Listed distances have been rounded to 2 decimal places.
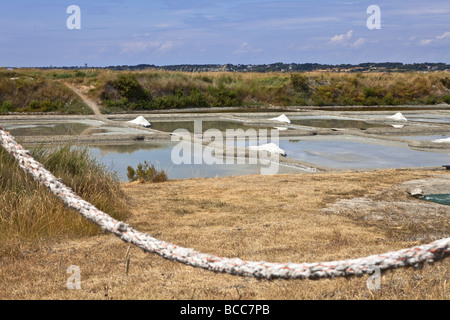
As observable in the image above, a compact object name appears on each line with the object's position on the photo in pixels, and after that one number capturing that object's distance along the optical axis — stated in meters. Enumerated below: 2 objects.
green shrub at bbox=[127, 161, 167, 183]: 8.94
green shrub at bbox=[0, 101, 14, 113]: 23.91
